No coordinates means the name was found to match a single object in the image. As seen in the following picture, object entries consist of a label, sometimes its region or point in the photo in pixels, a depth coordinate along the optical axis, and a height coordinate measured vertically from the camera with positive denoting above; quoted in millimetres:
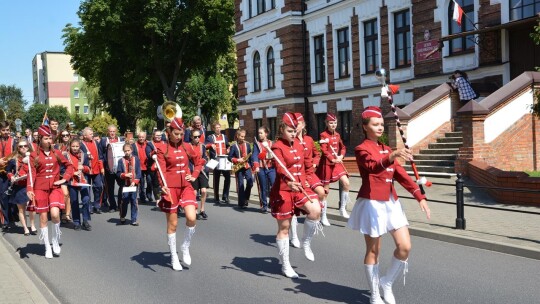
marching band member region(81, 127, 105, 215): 15008 -589
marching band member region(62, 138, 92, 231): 12953 -986
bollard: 10662 -1228
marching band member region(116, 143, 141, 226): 13523 -793
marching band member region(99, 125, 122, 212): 15591 -841
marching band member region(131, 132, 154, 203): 16400 -743
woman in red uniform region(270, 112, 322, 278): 7973 -683
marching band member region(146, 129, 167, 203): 15972 -348
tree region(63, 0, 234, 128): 40312 +6459
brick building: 20109 +3148
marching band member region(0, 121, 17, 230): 12656 -441
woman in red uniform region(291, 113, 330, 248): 8602 -452
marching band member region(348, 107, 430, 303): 6266 -733
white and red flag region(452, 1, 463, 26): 19938 +3595
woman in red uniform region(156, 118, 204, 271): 8734 -682
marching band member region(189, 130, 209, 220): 14150 -958
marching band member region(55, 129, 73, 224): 13647 -176
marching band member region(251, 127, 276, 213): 14461 -926
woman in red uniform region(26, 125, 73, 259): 9953 -665
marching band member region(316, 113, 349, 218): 11695 -466
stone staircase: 18688 -800
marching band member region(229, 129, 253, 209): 15484 -679
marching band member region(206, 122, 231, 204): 16438 -294
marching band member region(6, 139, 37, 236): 11922 -701
